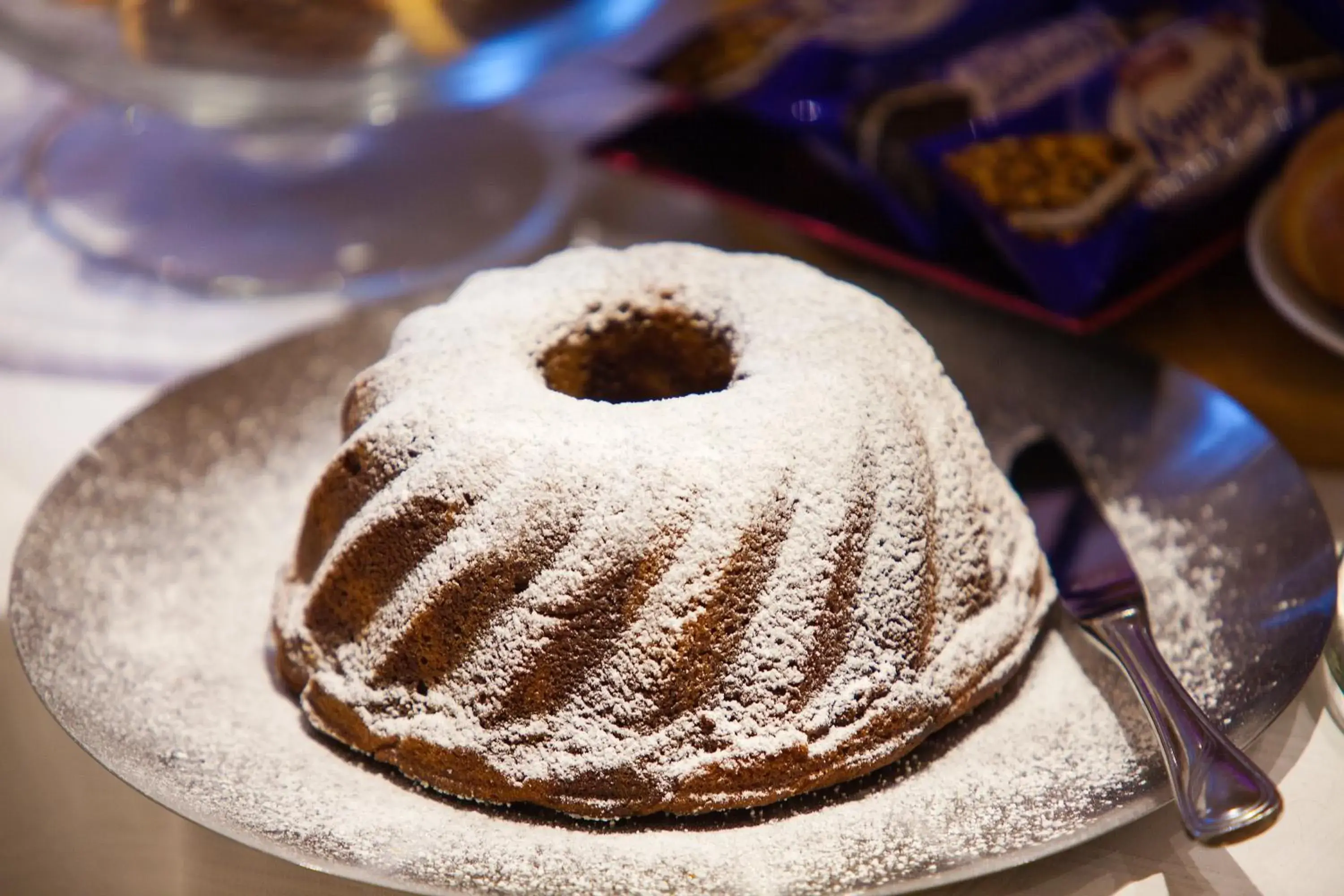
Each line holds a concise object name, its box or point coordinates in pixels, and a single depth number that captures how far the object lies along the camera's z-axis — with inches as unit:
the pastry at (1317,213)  50.0
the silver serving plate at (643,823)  30.7
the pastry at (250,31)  55.5
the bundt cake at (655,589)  33.3
